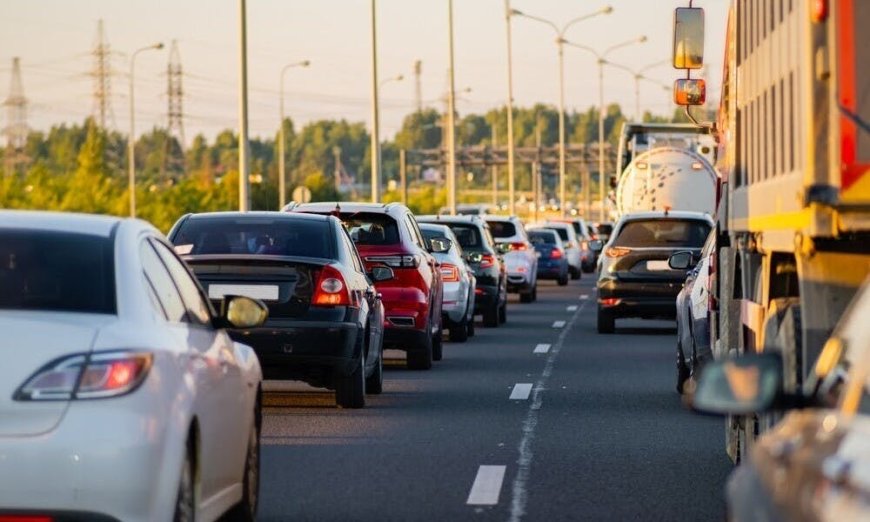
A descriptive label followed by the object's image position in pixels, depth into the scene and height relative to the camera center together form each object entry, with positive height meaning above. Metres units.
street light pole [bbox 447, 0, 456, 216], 69.79 +2.18
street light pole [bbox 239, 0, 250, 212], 40.97 +1.89
